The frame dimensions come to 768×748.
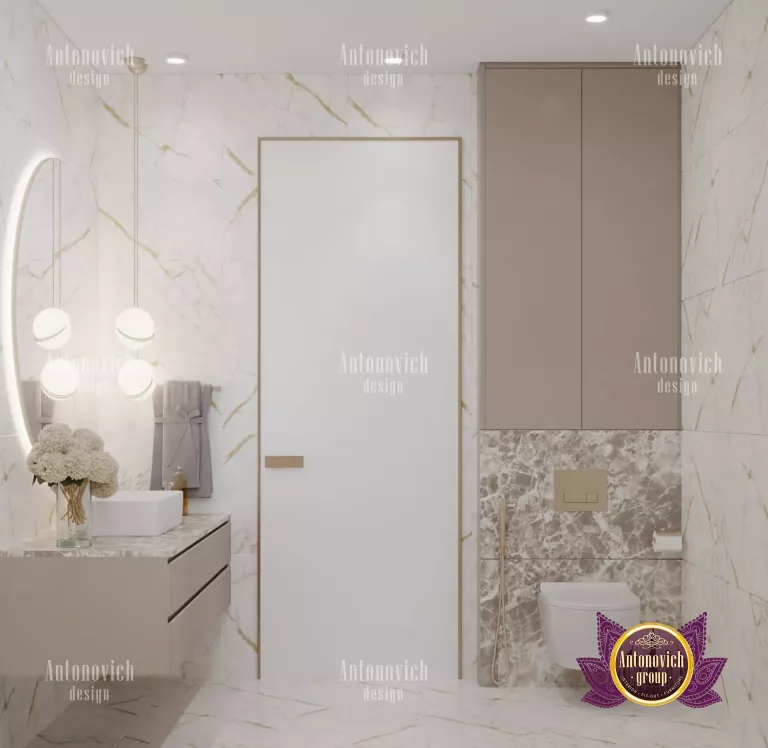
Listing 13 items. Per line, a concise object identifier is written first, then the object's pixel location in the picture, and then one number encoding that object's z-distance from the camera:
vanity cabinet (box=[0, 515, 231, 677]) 2.60
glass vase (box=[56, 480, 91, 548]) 2.70
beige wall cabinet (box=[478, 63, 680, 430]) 3.53
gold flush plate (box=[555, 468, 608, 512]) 3.52
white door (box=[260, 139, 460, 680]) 3.63
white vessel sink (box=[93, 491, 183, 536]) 2.88
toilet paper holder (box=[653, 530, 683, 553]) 3.47
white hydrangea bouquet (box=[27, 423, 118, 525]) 2.62
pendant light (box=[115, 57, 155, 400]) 3.40
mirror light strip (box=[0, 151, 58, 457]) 2.75
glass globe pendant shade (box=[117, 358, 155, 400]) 3.41
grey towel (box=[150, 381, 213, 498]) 3.52
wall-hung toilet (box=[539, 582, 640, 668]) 3.21
